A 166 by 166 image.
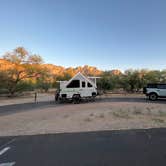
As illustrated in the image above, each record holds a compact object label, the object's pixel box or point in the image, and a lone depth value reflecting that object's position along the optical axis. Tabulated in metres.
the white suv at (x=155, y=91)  17.98
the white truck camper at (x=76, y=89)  16.97
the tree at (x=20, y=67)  25.08
